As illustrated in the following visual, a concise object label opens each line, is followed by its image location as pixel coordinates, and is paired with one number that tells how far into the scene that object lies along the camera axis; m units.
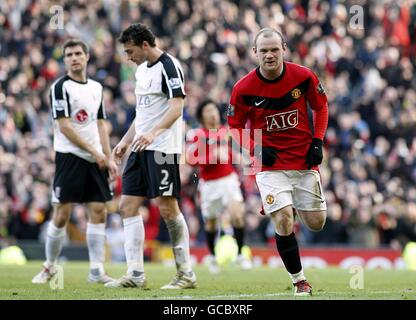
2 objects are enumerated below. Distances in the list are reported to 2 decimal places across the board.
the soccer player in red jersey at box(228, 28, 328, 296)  18.80
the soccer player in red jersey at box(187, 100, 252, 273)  30.55
